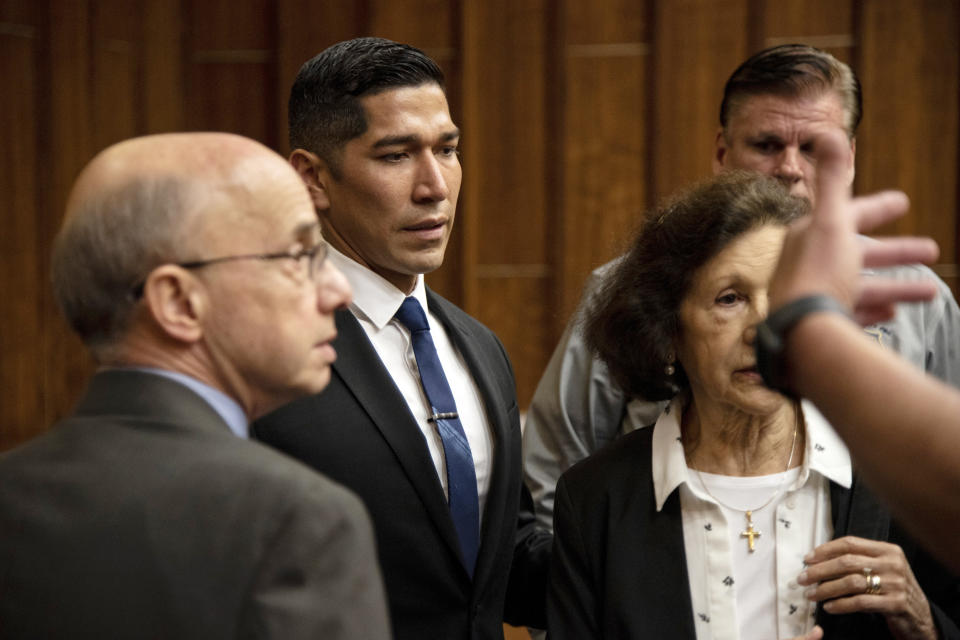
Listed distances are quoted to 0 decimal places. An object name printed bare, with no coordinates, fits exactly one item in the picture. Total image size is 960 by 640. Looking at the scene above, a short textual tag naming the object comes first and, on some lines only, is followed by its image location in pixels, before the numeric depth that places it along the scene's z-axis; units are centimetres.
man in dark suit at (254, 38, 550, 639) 454
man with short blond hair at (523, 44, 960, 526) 480
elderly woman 446
